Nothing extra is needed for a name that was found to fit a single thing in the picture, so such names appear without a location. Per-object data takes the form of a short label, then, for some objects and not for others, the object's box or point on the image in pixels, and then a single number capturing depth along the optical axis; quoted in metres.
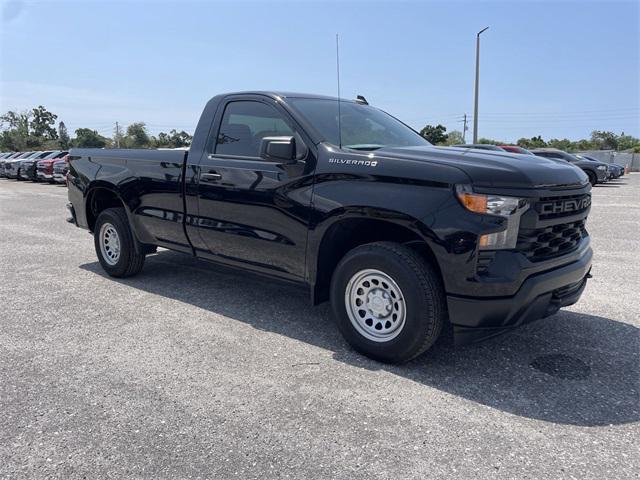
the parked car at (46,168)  24.47
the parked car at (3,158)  31.91
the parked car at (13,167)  29.05
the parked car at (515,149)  16.79
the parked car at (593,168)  22.62
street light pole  28.00
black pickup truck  3.17
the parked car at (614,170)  26.60
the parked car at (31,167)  27.12
